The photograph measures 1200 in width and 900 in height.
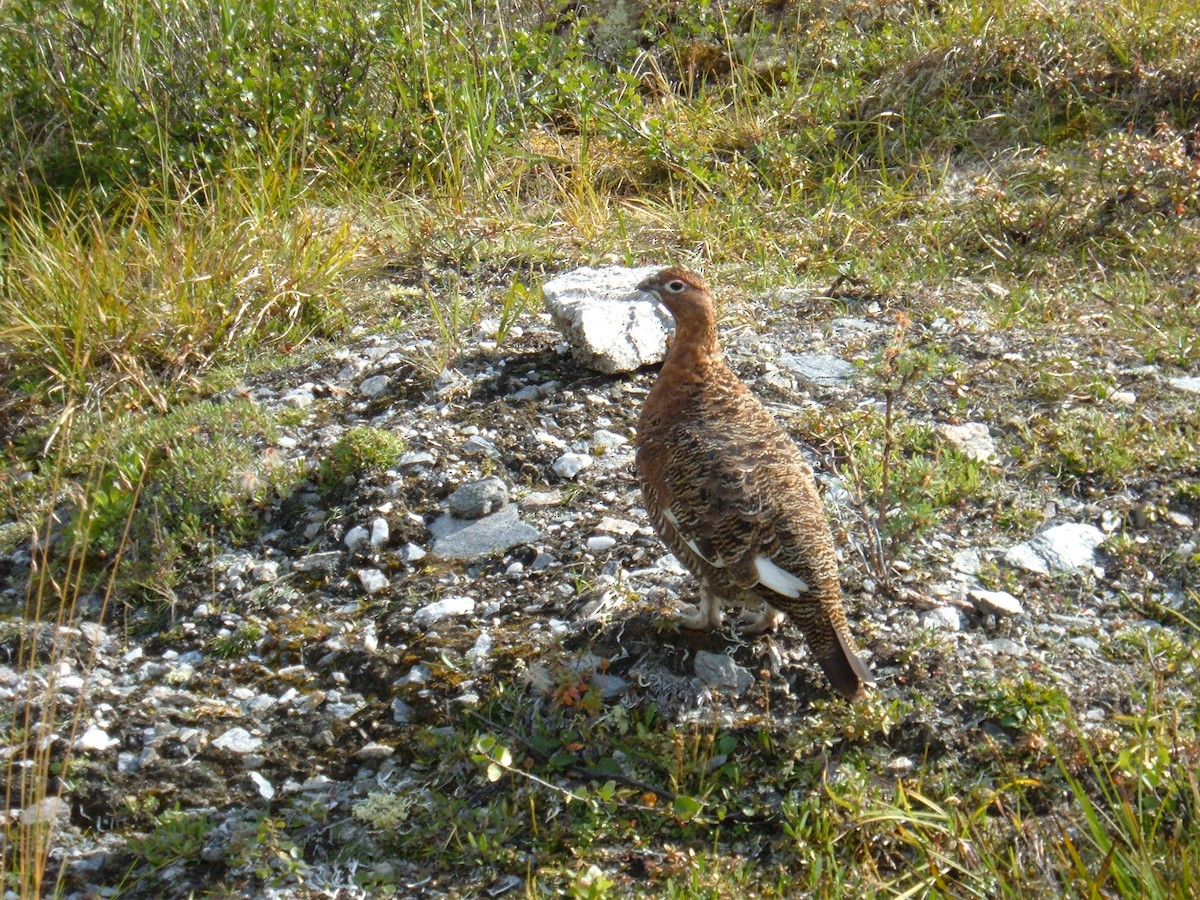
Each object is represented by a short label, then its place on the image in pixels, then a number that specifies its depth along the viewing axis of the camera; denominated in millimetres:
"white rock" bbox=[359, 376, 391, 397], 5168
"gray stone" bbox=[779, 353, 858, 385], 5191
